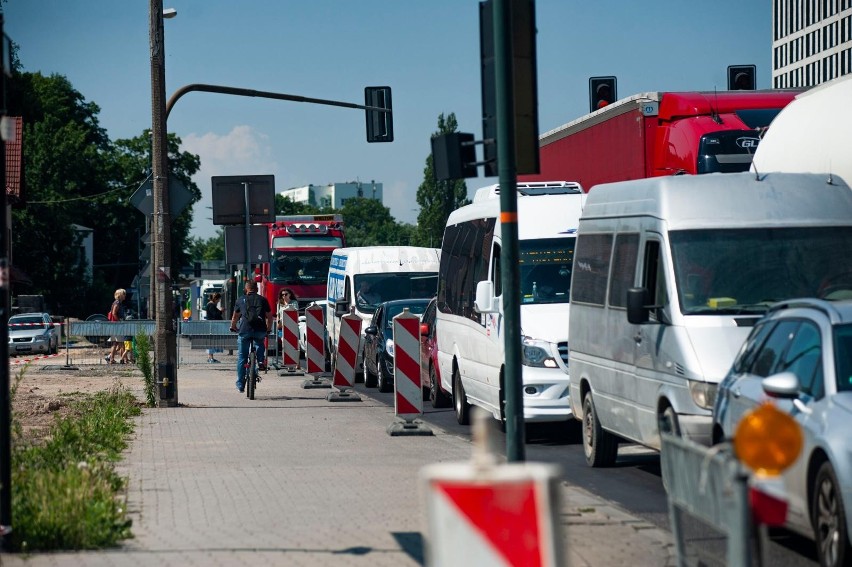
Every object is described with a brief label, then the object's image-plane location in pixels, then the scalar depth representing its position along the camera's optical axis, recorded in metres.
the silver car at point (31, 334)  52.59
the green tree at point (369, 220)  187.38
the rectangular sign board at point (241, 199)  26.17
